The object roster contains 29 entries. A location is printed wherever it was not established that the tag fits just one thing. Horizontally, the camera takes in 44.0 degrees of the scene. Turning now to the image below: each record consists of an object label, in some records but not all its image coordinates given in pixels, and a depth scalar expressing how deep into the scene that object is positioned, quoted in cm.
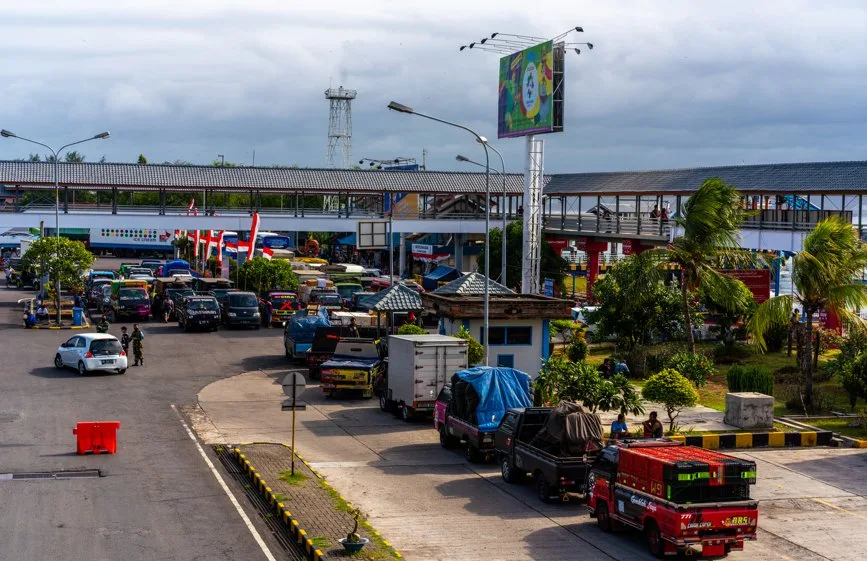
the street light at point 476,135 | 3047
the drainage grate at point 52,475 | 2073
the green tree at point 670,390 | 2559
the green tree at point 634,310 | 3794
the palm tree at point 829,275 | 2869
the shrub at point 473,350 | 3102
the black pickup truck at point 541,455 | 1948
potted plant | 1555
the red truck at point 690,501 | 1589
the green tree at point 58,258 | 5034
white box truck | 2798
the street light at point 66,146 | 5056
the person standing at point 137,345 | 3809
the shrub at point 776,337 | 4016
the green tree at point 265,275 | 5756
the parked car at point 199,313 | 4850
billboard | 4969
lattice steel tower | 14438
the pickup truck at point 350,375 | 3212
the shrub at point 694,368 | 3030
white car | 3556
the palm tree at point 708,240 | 3394
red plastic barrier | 2309
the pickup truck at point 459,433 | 2316
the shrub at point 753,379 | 3116
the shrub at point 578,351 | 3778
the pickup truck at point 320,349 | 3616
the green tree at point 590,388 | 2541
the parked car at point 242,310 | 5016
